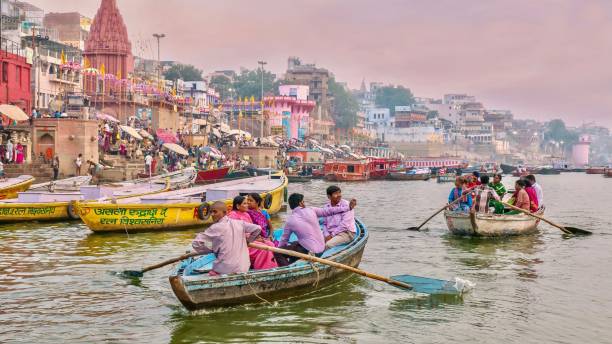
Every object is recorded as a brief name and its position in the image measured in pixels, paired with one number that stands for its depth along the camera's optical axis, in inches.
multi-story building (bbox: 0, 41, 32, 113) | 1461.6
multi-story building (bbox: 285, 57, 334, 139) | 4682.6
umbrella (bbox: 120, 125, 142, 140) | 1561.3
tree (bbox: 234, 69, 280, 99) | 4849.9
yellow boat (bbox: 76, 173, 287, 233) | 722.8
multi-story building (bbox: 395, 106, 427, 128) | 5664.4
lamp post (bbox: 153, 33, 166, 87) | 2106.3
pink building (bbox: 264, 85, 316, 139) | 3599.9
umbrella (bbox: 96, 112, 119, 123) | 1674.5
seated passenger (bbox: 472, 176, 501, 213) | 708.0
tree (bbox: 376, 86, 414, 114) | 7568.9
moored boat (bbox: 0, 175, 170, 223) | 802.2
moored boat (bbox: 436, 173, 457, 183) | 2674.7
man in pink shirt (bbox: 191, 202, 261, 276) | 383.6
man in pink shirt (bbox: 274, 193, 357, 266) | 453.1
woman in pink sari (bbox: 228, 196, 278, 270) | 424.5
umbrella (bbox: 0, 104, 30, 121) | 1289.4
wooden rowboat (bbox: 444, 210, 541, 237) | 710.5
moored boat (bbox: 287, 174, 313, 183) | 2294.7
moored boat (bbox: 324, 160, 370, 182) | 2475.5
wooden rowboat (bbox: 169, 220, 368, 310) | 384.8
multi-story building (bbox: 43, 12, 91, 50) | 2773.1
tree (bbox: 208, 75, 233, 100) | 4827.5
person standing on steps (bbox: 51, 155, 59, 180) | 1259.7
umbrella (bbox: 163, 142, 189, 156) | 1646.2
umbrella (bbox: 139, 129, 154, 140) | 1726.1
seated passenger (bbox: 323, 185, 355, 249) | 505.4
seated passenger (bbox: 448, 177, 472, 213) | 737.6
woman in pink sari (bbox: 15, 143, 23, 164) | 1248.4
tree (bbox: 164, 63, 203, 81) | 4010.8
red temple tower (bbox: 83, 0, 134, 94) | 2561.5
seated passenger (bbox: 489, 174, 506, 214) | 738.8
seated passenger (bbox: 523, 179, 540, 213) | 766.5
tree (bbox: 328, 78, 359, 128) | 5251.0
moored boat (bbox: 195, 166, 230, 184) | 1443.2
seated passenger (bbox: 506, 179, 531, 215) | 748.0
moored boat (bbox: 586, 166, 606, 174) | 4281.5
